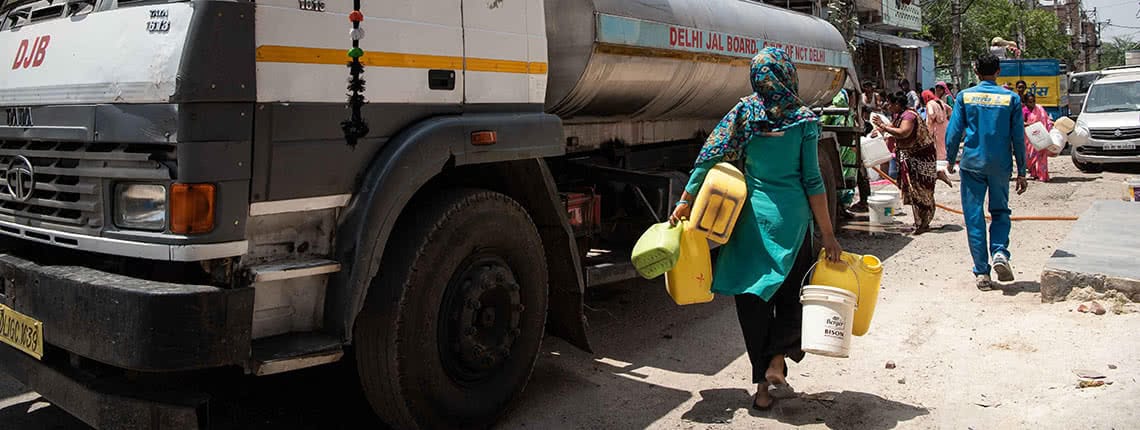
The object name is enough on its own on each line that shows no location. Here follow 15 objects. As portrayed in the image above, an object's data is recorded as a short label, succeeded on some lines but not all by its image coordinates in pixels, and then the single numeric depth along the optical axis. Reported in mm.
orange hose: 10133
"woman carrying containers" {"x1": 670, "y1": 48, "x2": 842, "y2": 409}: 4027
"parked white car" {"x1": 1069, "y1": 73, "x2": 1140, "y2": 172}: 15891
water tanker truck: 2902
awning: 27922
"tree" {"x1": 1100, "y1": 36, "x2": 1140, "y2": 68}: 79688
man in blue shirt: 6578
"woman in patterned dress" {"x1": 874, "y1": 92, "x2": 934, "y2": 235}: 9570
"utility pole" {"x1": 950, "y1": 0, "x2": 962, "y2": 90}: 30969
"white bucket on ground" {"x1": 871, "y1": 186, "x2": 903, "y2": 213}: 10023
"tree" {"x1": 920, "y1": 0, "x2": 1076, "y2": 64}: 41812
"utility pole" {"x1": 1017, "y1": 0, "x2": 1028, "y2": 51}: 44719
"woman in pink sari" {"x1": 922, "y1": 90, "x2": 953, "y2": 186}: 12211
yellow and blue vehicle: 25312
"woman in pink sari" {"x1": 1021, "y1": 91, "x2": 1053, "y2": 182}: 14211
